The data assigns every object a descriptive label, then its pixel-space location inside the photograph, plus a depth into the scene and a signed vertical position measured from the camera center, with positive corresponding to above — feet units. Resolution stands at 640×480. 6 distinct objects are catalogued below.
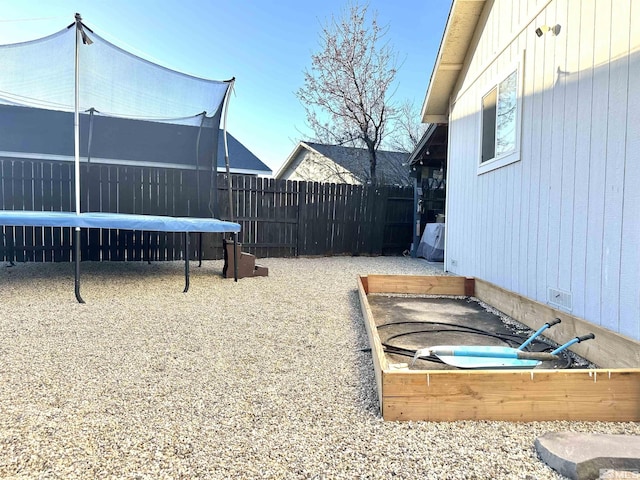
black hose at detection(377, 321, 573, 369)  7.23 -2.61
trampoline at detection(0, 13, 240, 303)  12.23 +5.33
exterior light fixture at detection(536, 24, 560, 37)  9.70 +5.10
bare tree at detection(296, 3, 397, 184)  38.50 +14.77
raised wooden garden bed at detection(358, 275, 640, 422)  5.04 -2.25
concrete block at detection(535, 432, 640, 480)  3.80 -2.39
